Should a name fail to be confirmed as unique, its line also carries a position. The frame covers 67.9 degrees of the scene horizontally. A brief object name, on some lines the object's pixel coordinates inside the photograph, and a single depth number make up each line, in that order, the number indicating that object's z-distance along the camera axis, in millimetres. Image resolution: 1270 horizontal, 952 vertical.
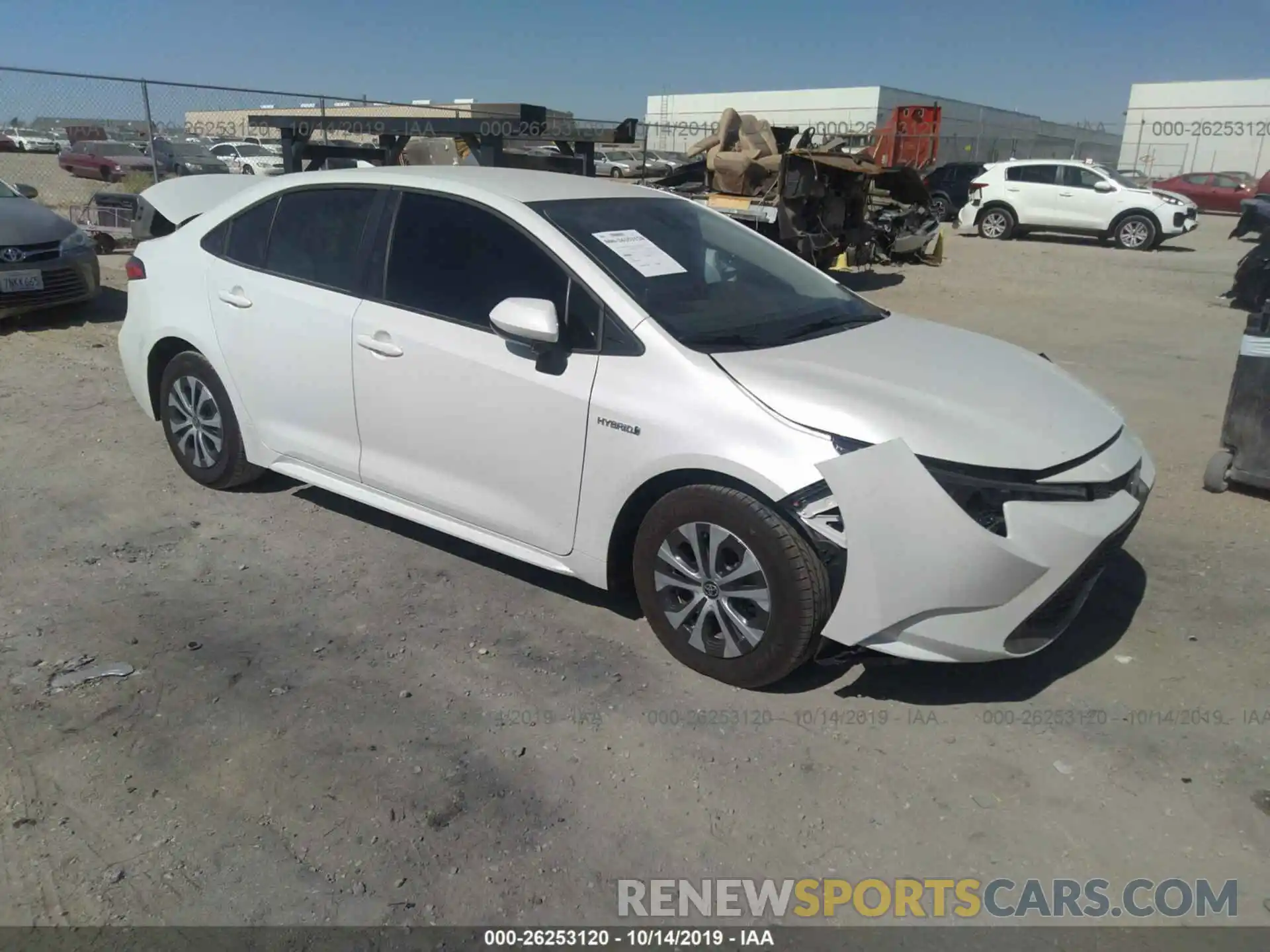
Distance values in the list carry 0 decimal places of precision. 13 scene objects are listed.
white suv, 18719
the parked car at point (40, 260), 8023
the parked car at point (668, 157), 31094
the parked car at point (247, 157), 26109
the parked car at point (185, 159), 17359
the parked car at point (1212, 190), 28125
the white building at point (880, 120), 40219
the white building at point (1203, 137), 39531
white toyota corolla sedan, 2975
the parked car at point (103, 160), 25172
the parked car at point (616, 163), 27872
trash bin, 4961
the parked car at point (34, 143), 27781
